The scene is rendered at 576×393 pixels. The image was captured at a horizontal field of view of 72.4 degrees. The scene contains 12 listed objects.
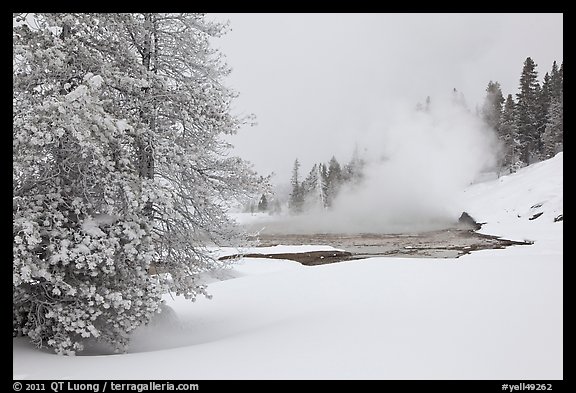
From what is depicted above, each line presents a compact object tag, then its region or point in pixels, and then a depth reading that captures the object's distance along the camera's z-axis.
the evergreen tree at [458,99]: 80.13
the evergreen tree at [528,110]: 56.38
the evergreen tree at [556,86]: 55.44
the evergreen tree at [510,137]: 58.55
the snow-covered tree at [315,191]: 76.24
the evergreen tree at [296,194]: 84.94
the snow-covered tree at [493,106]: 66.69
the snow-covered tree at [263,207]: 104.38
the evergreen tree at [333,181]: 81.81
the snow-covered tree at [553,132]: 52.56
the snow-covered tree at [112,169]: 7.04
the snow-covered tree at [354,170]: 82.22
